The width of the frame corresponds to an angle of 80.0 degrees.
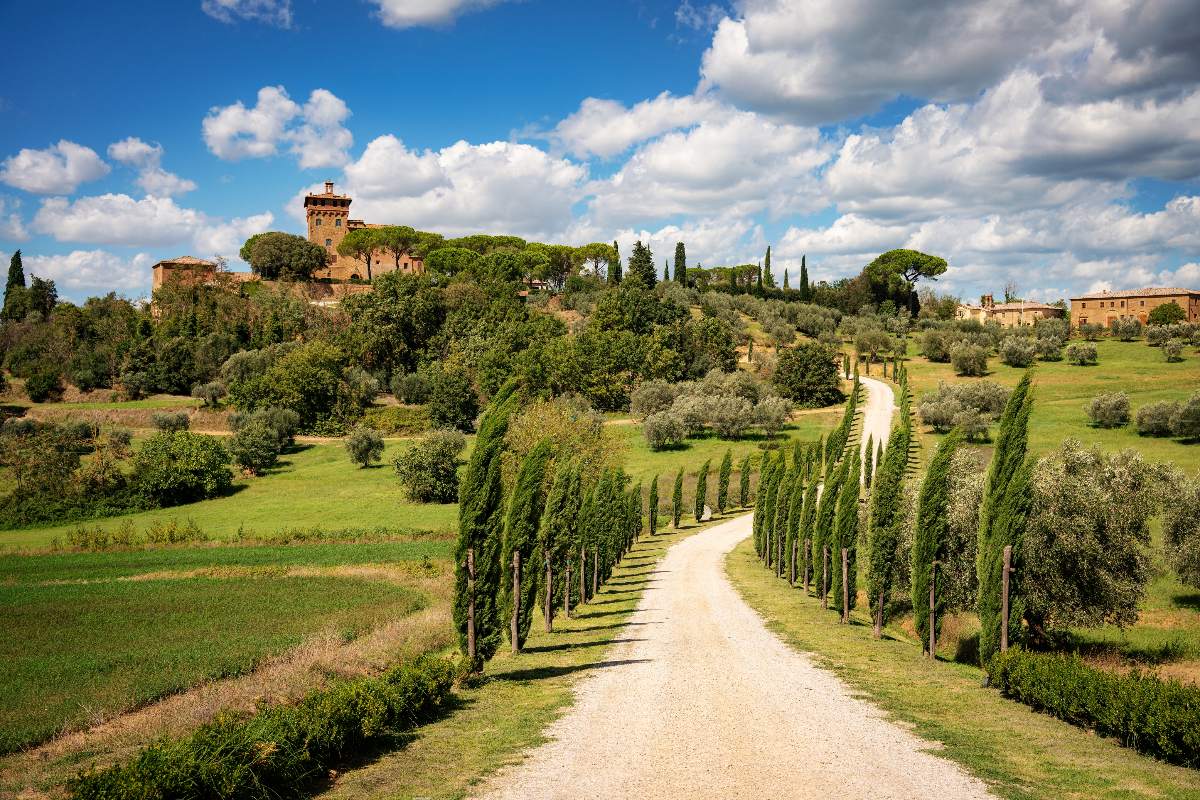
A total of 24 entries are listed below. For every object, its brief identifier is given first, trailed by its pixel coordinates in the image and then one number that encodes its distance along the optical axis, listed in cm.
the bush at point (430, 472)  5834
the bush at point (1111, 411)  6069
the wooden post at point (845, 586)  2439
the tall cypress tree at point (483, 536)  1667
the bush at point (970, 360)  9375
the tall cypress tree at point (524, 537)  1884
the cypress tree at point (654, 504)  5388
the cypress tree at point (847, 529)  2584
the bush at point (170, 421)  7688
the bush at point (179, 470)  6009
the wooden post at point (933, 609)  1962
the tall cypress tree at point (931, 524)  2003
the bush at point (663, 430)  7219
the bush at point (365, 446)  6862
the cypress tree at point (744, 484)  6097
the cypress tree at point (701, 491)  5657
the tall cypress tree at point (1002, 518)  1739
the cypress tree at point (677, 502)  5572
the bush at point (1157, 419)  5653
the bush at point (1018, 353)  9669
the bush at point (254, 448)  6788
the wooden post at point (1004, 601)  1697
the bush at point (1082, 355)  9281
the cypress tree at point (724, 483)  5978
